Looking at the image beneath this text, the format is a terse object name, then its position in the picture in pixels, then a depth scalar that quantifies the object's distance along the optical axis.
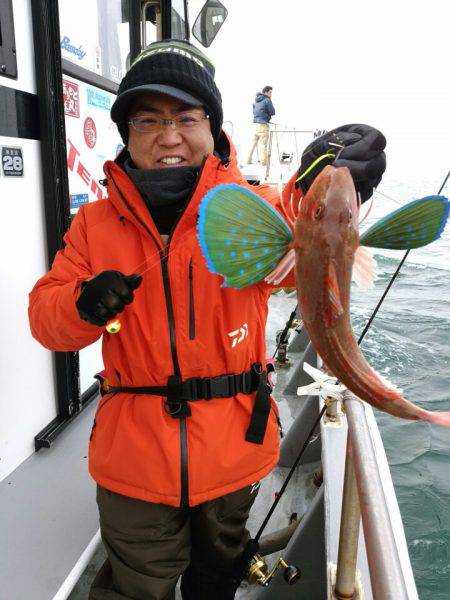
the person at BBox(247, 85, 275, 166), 13.43
